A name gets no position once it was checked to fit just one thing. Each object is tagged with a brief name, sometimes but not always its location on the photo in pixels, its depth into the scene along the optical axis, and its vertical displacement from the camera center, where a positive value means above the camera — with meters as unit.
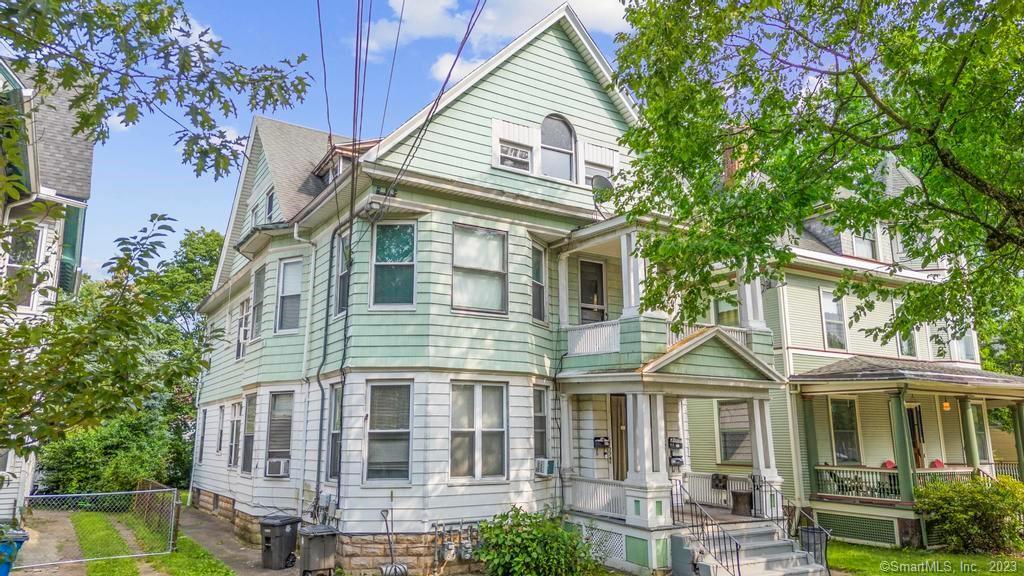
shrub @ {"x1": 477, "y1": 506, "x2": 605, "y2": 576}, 10.30 -1.87
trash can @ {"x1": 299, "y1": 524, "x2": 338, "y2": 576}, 10.35 -1.85
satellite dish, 14.61 +5.22
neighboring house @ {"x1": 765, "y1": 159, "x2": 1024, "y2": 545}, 15.34 +0.62
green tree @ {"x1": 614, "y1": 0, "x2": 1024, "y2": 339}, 8.88 +4.19
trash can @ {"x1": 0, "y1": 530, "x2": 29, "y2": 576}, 8.22 -1.39
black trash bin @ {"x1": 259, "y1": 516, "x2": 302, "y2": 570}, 11.53 -1.92
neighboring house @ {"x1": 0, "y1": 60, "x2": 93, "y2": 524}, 13.38 +4.70
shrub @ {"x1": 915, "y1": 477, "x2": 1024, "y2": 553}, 14.16 -1.91
